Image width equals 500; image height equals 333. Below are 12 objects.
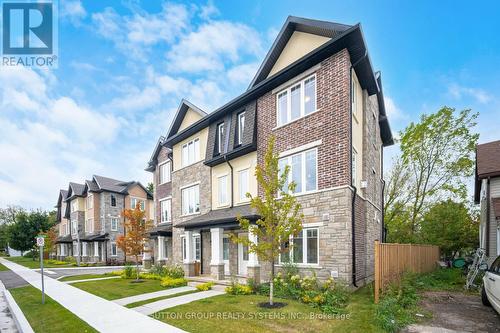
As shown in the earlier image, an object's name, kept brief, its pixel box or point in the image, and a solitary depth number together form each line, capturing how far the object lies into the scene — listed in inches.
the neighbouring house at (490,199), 514.1
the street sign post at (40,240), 402.4
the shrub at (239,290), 407.8
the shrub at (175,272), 586.9
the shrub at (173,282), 506.0
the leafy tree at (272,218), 337.1
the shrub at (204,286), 459.5
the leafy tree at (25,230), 1739.7
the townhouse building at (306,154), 400.8
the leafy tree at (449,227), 810.2
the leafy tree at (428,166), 899.4
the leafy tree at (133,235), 658.2
